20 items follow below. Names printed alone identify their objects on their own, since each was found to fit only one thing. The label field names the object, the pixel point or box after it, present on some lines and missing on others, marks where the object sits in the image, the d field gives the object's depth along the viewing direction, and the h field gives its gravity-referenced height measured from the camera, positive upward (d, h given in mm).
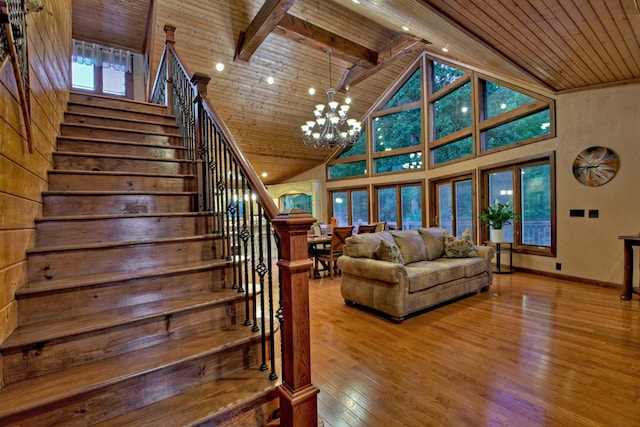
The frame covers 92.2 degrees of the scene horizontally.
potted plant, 5215 -193
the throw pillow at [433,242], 4250 -485
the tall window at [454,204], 6512 +77
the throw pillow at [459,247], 4266 -568
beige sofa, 3240 -720
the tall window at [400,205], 7812 +81
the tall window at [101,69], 6289 +3123
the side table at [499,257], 5379 -928
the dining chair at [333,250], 5245 -740
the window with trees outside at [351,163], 8945 +1411
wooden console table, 3691 -783
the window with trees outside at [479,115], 5180 +1735
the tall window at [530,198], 5039 +130
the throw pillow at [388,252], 3430 -500
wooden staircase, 1275 -517
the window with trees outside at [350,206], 9094 +101
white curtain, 6254 +3359
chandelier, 5559 +1569
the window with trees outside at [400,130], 7707 +2071
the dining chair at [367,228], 5742 -368
